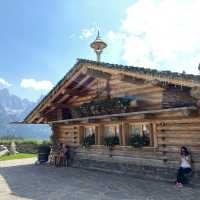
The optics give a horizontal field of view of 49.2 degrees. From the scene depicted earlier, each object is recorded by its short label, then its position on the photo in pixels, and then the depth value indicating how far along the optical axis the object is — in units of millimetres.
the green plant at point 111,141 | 10184
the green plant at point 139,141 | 9081
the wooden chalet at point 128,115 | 7899
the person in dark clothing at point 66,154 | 12317
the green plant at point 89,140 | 11155
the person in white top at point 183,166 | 7667
